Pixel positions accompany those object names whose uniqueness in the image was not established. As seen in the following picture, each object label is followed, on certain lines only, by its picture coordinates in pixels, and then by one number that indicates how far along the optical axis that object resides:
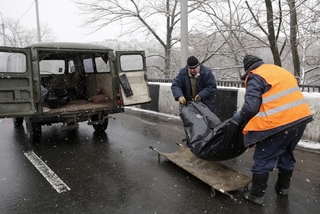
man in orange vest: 2.64
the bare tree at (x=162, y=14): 16.00
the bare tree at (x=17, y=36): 46.77
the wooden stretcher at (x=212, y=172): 3.15
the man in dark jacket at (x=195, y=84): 4.53
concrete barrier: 4.93
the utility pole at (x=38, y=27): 21.67
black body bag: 3.06
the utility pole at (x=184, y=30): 7.61
